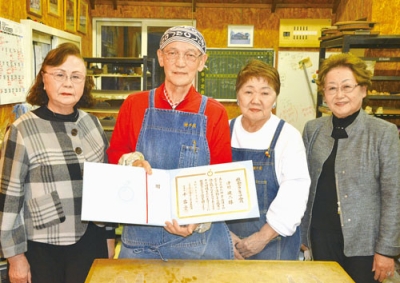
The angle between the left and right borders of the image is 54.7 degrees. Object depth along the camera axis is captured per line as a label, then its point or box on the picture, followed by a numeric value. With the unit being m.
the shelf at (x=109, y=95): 4.14
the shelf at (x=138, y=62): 4.09
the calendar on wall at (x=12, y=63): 3.14
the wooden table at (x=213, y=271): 1.21
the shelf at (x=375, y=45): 3.75
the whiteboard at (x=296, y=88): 6.14
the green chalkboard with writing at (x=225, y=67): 6.11
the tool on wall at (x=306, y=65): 6.08
